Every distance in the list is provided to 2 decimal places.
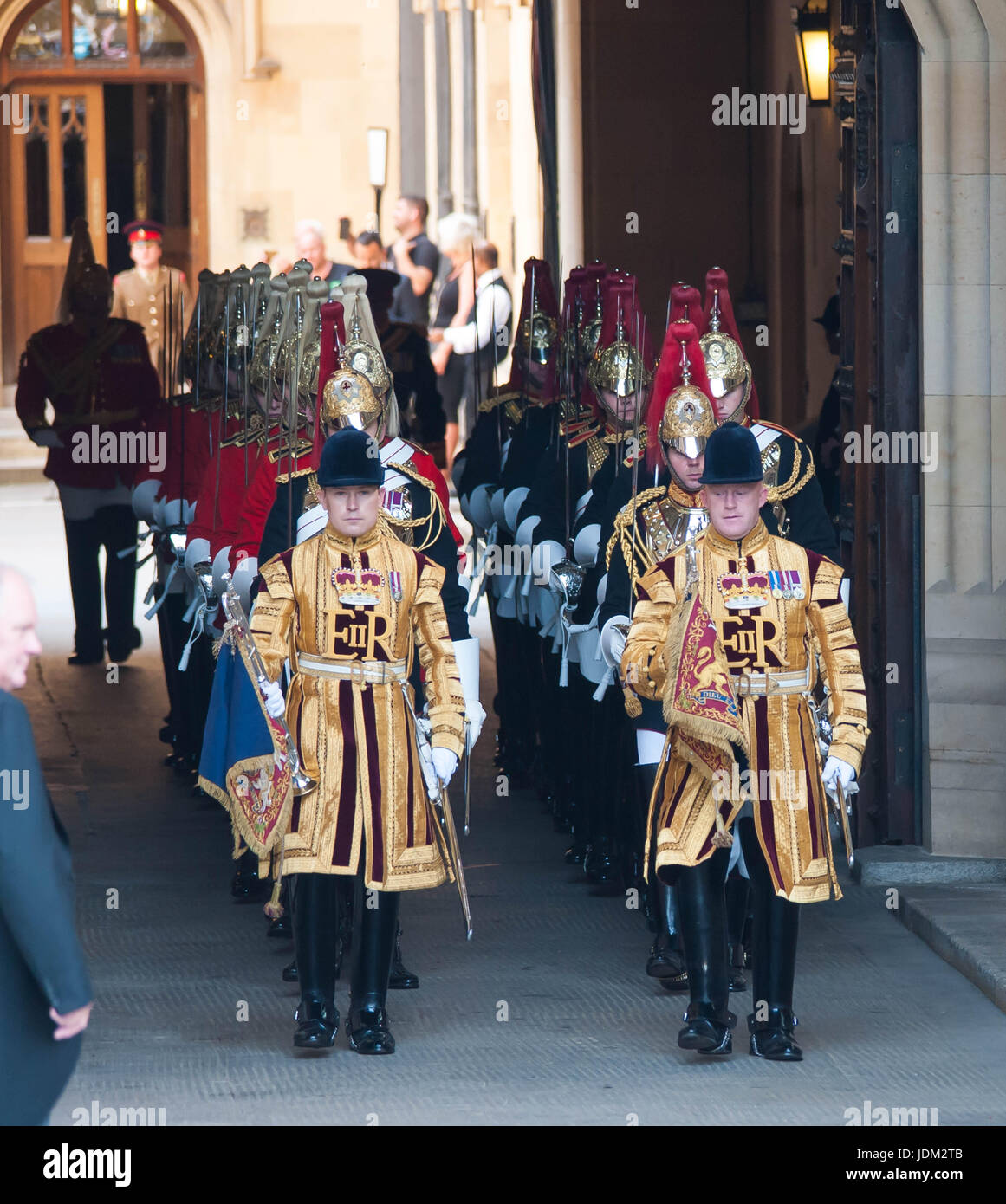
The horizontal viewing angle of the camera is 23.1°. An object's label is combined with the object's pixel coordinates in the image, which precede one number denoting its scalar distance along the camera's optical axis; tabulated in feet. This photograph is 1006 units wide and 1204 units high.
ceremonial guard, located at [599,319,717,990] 23.49
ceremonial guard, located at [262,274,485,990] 24.08
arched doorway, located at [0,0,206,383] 83.82
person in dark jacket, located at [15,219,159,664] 42.75
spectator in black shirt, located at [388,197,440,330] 67.26
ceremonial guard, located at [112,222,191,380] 50.52
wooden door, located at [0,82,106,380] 83.71
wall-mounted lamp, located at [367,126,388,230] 78.69
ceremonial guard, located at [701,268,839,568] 24.39
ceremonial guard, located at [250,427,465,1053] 21.68
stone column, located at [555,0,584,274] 51.75
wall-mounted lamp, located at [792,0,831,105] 36.58
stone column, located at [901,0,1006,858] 28.12
